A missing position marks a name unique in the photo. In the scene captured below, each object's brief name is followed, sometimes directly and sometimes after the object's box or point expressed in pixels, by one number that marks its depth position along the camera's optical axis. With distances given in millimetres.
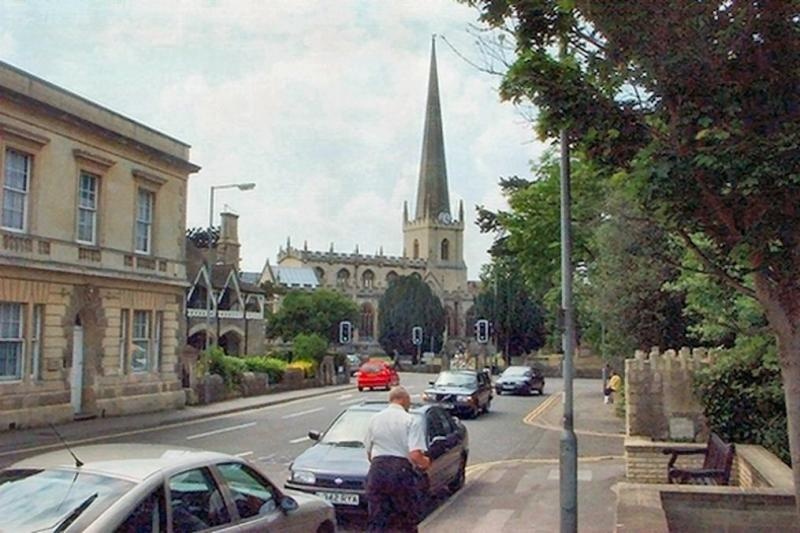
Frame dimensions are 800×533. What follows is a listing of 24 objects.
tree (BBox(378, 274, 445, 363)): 95750
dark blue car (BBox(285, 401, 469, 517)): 11328
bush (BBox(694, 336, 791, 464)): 13977
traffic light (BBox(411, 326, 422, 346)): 80519
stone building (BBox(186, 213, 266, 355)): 56812
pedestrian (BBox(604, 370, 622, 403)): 31180
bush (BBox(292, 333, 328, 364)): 49625
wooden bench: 10930
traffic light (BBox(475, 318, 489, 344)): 53819
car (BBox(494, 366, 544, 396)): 43547
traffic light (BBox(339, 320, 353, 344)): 62600
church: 134625
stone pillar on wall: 15625
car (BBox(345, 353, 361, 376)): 66656
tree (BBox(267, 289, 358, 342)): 90500
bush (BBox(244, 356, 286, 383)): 41156
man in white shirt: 8641
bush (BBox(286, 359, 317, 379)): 47294
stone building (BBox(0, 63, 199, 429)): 23672
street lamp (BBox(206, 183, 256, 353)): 33584
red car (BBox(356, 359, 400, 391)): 45219
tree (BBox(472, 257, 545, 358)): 81750
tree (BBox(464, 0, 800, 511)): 6895
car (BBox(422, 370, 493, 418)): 28422
